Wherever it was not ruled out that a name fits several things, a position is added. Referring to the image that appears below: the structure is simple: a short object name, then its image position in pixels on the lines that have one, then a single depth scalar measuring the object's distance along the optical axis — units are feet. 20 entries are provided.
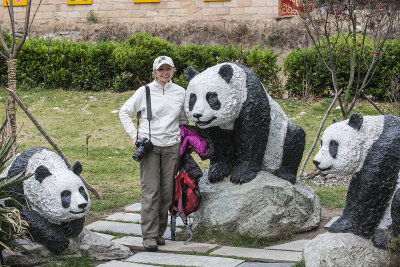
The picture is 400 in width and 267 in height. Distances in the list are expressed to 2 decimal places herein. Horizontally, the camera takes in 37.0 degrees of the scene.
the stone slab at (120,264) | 18.54
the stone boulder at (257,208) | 20.99
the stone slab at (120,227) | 22.44
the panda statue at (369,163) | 16.60
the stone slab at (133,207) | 25.57
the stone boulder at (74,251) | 18.16
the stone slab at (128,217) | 24.00
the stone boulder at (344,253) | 16.29
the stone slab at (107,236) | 21.58
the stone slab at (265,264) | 18.31
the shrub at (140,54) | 48.47
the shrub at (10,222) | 16.88
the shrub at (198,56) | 49.75
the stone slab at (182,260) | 18.62
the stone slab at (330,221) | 22.49
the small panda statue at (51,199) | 18.11
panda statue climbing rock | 20.31
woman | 20.24
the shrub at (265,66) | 47.16
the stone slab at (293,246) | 20.16
